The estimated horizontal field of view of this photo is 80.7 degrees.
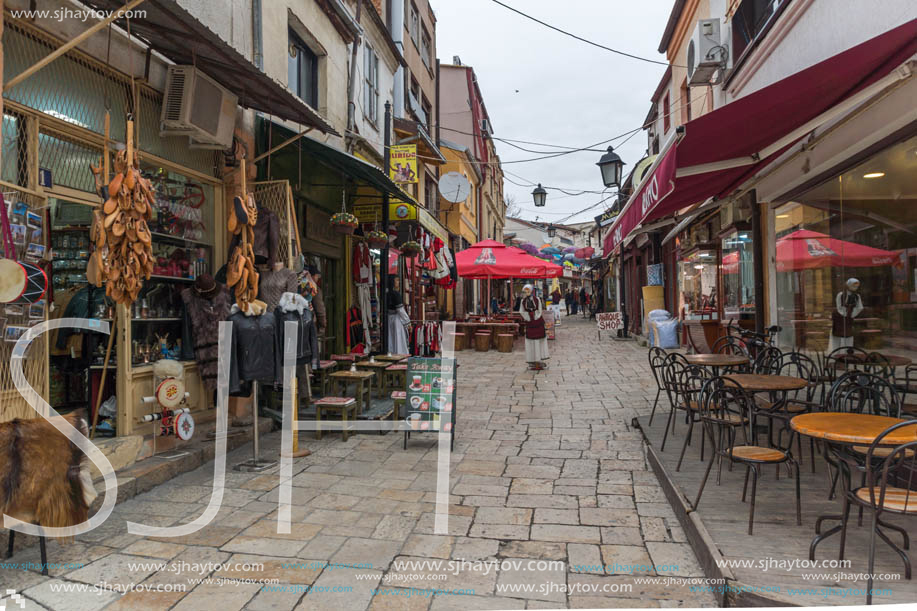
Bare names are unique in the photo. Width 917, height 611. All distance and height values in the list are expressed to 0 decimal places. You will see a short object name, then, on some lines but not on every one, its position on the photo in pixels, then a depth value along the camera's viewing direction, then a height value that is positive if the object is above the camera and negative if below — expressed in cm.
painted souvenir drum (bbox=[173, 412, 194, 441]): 489 -103
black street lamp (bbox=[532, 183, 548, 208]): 1883 +401
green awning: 702 +215
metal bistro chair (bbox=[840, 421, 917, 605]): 243 -93
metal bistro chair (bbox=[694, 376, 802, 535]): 336 -89
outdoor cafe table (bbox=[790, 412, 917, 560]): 274 -68
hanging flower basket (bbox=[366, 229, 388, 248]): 961 +130
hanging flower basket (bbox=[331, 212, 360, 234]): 823 +137
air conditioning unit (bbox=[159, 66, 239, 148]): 519 +205
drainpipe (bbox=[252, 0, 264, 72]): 686 +356
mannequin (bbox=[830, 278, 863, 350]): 567 -10
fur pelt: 312 -96
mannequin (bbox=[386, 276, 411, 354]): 1041 -29
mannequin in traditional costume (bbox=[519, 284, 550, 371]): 1144 -47
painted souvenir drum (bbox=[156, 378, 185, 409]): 484 -71
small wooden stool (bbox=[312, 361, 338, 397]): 767 -91
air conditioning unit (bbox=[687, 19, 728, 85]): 914 +440
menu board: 577 -88
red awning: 346 +143
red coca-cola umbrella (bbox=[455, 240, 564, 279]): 1412 +121
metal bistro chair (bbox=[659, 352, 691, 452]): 521 -69
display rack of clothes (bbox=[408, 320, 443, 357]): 1120 -58
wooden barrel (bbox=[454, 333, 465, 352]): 1543 -92
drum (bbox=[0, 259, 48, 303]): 354 +24
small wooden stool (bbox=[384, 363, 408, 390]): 786 -108
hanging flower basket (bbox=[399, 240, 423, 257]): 1081 +127
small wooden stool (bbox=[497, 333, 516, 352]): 1493 -90
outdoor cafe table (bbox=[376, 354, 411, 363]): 875 -76
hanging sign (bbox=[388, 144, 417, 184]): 1184 +328
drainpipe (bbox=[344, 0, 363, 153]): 1012 +415
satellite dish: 1476 +338
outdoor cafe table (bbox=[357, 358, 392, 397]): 818 -85
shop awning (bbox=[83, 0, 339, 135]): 415 +235
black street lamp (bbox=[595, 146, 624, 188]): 1231 +322
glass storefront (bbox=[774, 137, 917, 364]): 474 +49
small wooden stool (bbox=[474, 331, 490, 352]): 1515 -88
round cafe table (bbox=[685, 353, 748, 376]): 556 -58
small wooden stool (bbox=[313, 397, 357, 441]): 614 -111
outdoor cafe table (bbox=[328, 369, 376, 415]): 695 -87
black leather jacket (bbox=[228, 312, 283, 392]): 503 -35
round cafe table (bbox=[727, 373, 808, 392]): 428 -63
